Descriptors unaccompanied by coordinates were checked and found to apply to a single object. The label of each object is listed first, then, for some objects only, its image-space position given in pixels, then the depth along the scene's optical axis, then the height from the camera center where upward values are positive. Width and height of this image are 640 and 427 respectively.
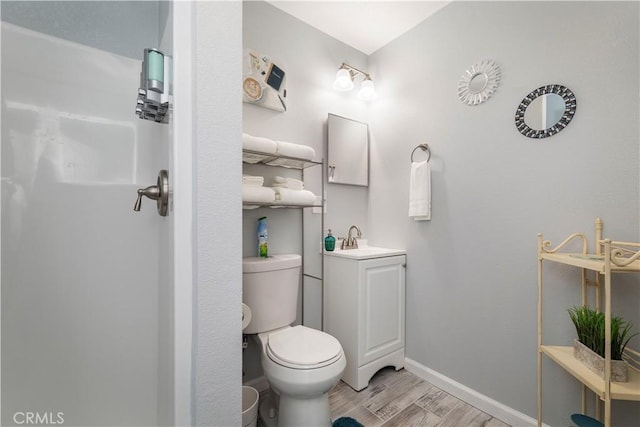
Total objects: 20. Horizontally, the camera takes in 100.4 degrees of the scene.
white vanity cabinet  1.65 -0.63
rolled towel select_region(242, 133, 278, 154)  1.39 +0.37
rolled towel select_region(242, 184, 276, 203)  1.37 +0.10
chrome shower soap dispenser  0.71 +0.36
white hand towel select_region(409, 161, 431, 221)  1.74 +0.15
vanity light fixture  1.95 +1.00
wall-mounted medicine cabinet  2.00 +0.49
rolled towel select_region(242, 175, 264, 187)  1.44 +0.18
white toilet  1.15 -0.64
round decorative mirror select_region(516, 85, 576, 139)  1.25 +0.51
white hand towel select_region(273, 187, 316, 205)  1.50 +0.10
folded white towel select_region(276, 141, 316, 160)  1.50 +0.37
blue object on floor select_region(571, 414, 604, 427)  1.06 -0.84
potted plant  0.94 -0.48
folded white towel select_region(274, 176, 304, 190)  1.58 +0.19
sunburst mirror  1.50 +0.77
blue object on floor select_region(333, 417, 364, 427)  1.35 -1.07
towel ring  1.81 +0.45
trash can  1.17 -0.91
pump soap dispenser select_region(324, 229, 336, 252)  1.88 -0.20
